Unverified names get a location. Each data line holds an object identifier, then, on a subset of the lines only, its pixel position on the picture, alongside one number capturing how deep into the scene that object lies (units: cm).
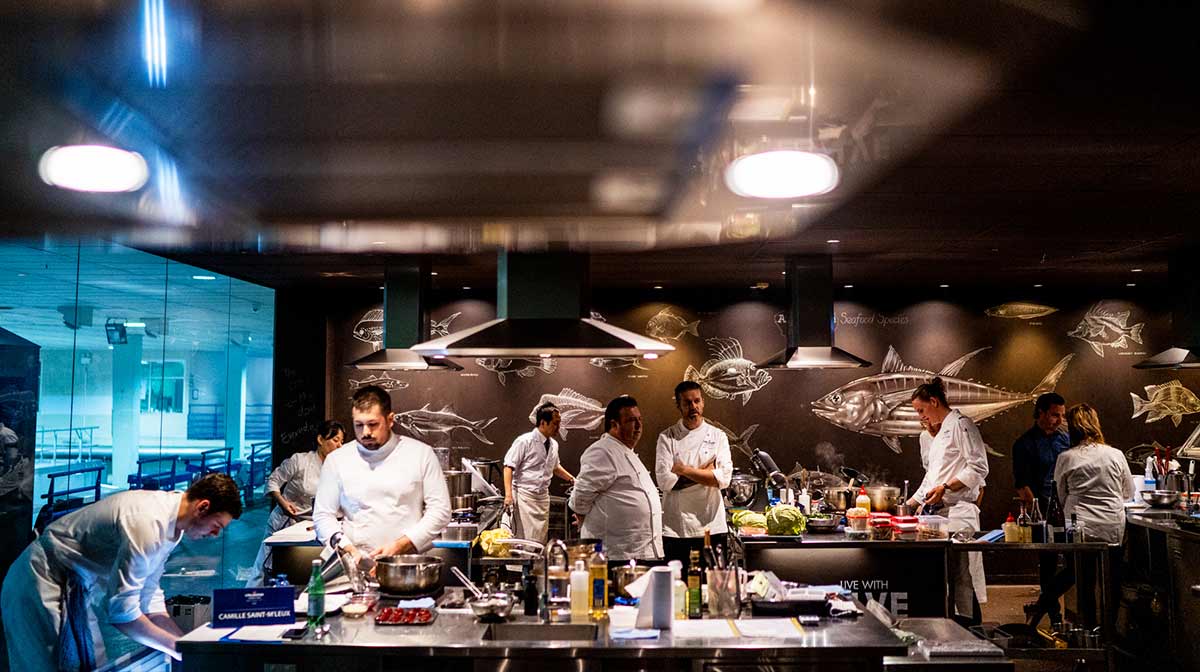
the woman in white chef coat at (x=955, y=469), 611
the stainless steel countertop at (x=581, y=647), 311
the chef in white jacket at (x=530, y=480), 765
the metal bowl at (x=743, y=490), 656
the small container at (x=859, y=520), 561
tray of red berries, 337
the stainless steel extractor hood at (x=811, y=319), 678
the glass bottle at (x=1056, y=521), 563
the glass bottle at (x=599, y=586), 346
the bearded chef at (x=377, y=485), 457
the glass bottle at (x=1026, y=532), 554
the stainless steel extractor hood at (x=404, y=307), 677
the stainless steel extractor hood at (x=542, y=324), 457
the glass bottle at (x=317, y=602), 327
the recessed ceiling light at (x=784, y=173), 363
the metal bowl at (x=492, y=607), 339
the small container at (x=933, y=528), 556
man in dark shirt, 711
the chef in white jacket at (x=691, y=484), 605
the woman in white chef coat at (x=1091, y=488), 616
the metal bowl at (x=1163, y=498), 642
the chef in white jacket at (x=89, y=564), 347
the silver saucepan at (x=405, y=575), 373
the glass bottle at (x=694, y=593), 350
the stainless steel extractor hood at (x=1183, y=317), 661
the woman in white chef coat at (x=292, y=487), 693
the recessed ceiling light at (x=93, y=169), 392
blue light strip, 241
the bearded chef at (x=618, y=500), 523
